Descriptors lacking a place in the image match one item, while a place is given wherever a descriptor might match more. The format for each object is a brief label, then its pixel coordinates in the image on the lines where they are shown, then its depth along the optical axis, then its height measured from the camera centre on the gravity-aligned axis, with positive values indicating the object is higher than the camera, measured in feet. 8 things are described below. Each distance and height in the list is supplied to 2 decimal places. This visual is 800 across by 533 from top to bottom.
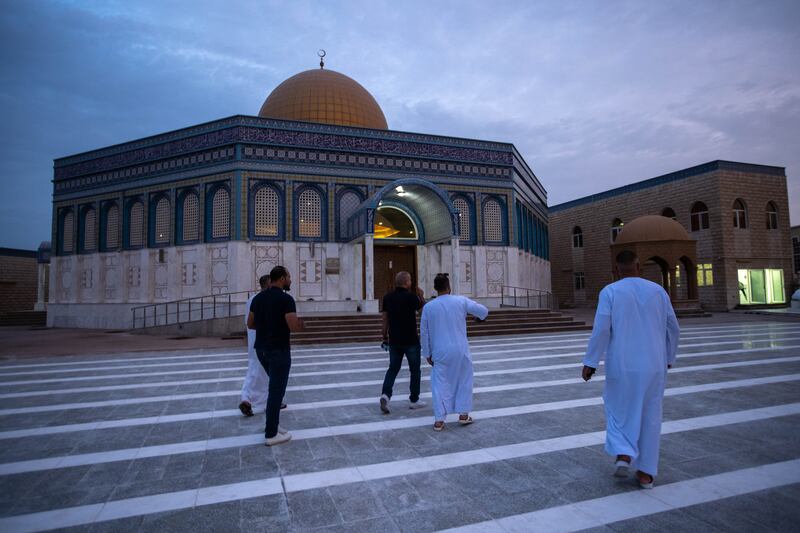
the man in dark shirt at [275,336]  14.58 -1.31
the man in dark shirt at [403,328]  19.19 -1.45
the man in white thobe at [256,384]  18.78 -3.61
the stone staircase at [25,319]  79.92 -2.70
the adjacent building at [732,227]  80.84 +10.63
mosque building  59.82 +12.15
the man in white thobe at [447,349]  16.37 -2.12
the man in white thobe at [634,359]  11.35 -1.89
